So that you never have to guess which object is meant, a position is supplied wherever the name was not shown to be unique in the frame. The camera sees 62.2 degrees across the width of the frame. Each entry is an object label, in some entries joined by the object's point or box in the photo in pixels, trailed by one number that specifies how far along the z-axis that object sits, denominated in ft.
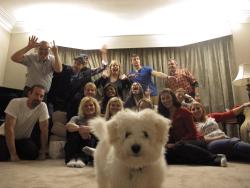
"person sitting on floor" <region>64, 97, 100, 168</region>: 7.40
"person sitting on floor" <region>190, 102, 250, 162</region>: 7.64
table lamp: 10.60
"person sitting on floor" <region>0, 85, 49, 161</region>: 8.14
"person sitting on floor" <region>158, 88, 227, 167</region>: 7.21
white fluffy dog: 3.68
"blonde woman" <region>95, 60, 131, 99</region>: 10.83
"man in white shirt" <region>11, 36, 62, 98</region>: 9.62
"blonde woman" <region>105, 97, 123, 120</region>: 8.16
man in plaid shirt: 11.86
